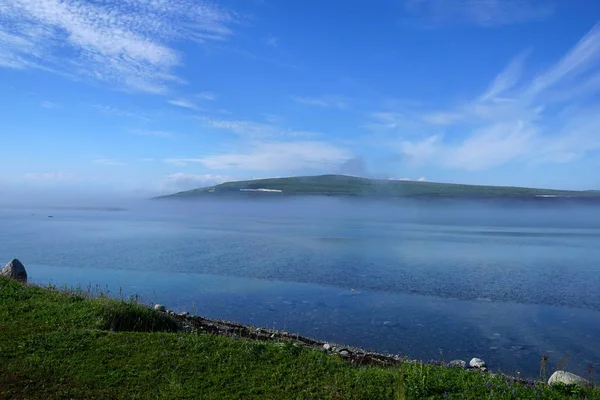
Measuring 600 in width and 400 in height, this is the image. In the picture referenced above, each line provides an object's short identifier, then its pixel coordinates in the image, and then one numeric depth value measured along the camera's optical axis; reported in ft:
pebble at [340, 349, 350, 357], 40.60
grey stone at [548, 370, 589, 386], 34.55
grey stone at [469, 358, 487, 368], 41.99
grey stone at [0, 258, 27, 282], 64.86
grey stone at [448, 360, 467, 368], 40.44
